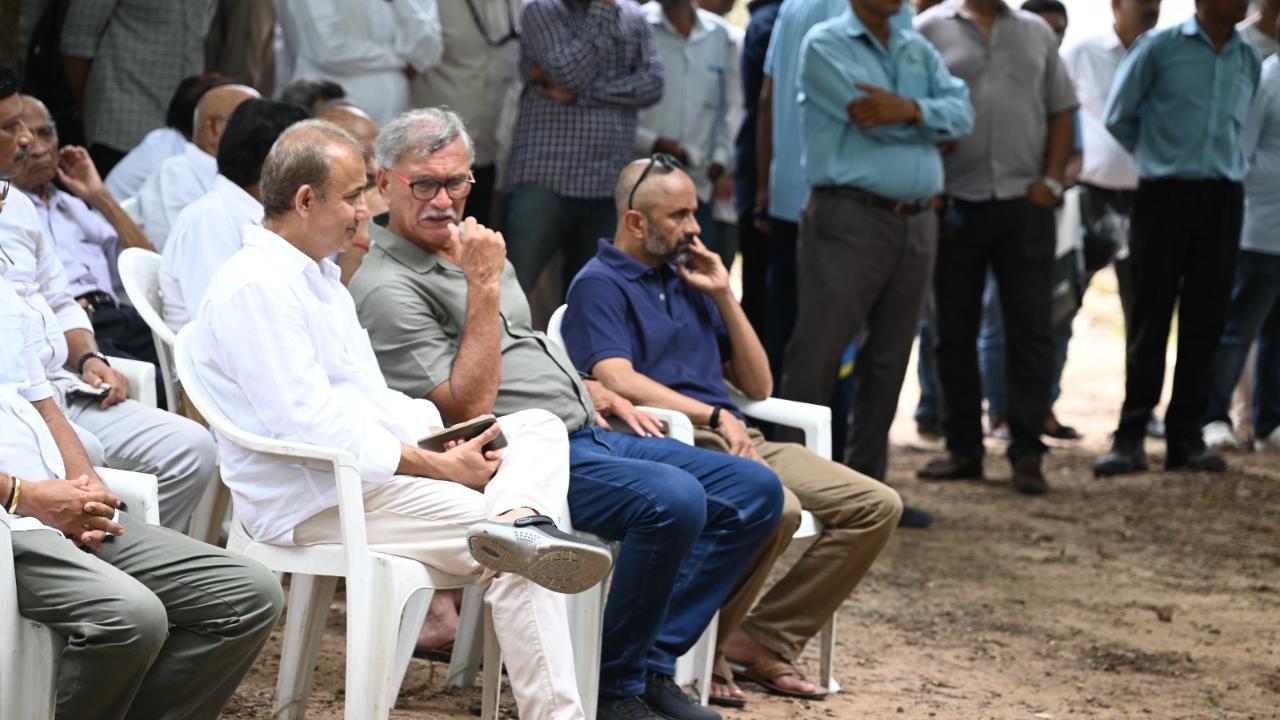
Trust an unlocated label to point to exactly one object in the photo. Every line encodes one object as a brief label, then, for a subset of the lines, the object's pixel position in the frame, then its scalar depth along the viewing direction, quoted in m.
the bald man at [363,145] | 8.35
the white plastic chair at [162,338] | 8.23
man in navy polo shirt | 8.70
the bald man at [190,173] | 10.16
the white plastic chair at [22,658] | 5.51
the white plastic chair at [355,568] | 6.39
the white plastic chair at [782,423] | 8.19
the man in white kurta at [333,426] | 6.48
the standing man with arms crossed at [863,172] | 12.16
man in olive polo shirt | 7.37
